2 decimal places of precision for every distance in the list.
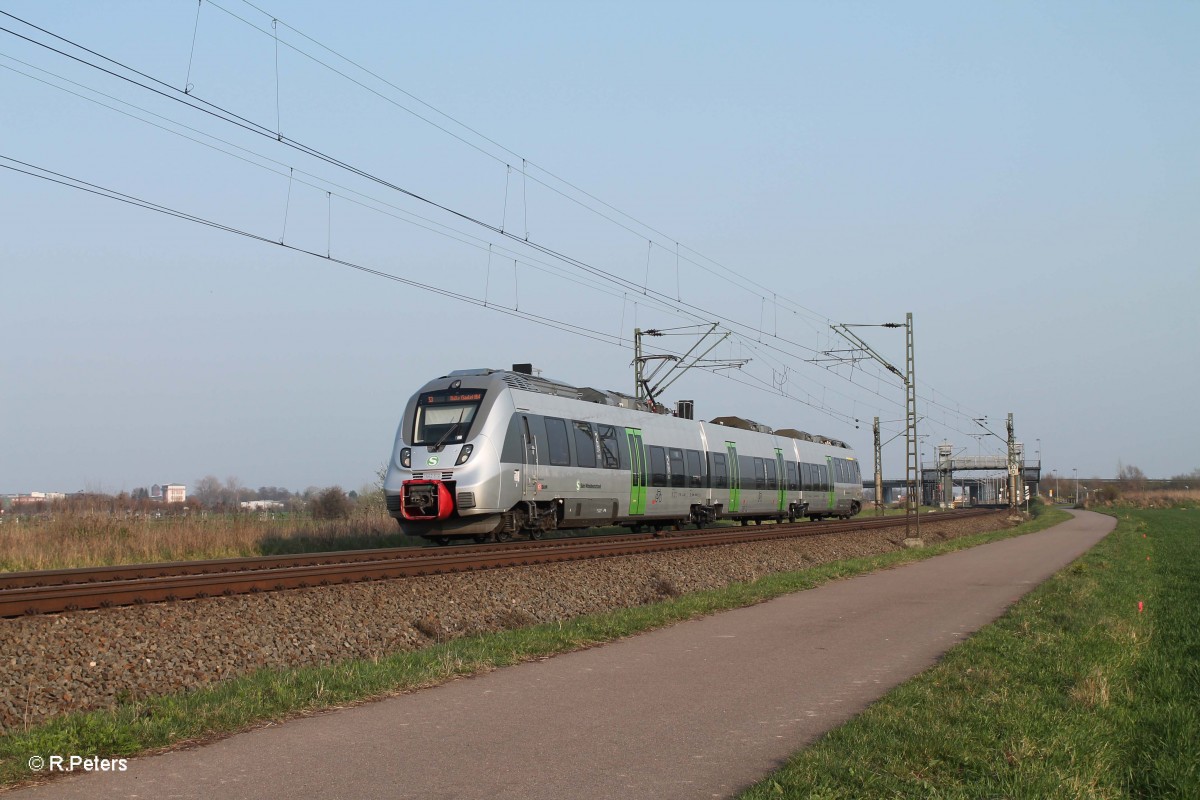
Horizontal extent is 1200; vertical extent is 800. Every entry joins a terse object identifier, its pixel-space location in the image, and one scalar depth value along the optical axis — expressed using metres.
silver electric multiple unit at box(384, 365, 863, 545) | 23.05
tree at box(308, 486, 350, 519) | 41.34
